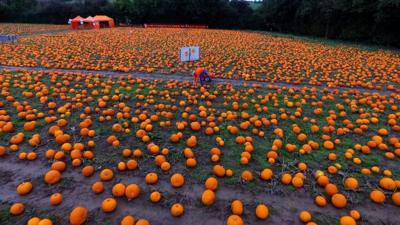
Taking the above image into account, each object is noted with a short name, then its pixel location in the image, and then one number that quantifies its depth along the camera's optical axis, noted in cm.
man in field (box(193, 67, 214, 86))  885
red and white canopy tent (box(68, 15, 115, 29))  3501
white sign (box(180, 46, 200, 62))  1267
